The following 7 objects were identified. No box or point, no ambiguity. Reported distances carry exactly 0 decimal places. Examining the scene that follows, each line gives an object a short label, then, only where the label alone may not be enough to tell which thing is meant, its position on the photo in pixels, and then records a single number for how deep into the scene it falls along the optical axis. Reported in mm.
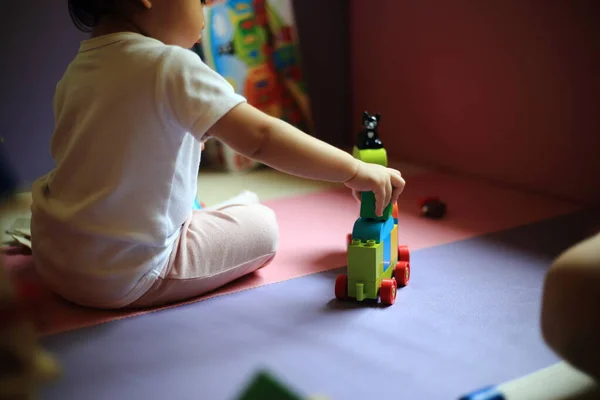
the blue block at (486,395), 653
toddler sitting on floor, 868
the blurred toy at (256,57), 1899
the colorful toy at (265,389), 468
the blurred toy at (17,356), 424
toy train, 972
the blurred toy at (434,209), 1434
